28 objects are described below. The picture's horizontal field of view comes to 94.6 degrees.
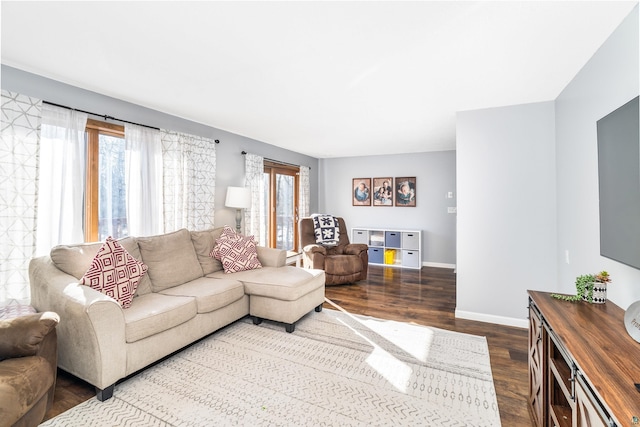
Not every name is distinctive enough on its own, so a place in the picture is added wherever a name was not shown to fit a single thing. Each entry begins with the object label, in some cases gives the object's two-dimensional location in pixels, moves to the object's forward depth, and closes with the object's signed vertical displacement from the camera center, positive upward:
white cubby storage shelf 5.94 -0.61
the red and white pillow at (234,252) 3.36 -0.42
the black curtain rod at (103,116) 2.56 +0.99
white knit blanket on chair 5.20 -0.25
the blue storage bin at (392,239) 6.14 -0.49
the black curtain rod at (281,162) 5.33 +1.03
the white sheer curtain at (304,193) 6.25 +0.49
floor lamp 4.15 +0.25
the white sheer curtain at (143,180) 3.17 +0.40
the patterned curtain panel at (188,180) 3.52 +0.46
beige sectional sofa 1.92 -0.70
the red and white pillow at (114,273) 2.22 -0.45
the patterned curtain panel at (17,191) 2.25 +0.20
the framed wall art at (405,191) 6.21 +0.52
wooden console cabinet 0.91 -0.55
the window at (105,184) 2.91 +0.34
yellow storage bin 6.17 -0.85
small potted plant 1.65 -0.42
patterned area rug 1.76 -1.19
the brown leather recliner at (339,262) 4.54 -0.71
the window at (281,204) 5.59 +0.24
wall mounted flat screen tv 1.39 +0.17
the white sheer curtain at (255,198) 4.73 +0.31
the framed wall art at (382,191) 6.43 +0.53
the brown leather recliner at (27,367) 1.36 -0.78
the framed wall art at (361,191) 6.62 +0.55
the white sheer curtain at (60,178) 2.49 +0.34
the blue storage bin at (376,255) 6.25 -0.84
